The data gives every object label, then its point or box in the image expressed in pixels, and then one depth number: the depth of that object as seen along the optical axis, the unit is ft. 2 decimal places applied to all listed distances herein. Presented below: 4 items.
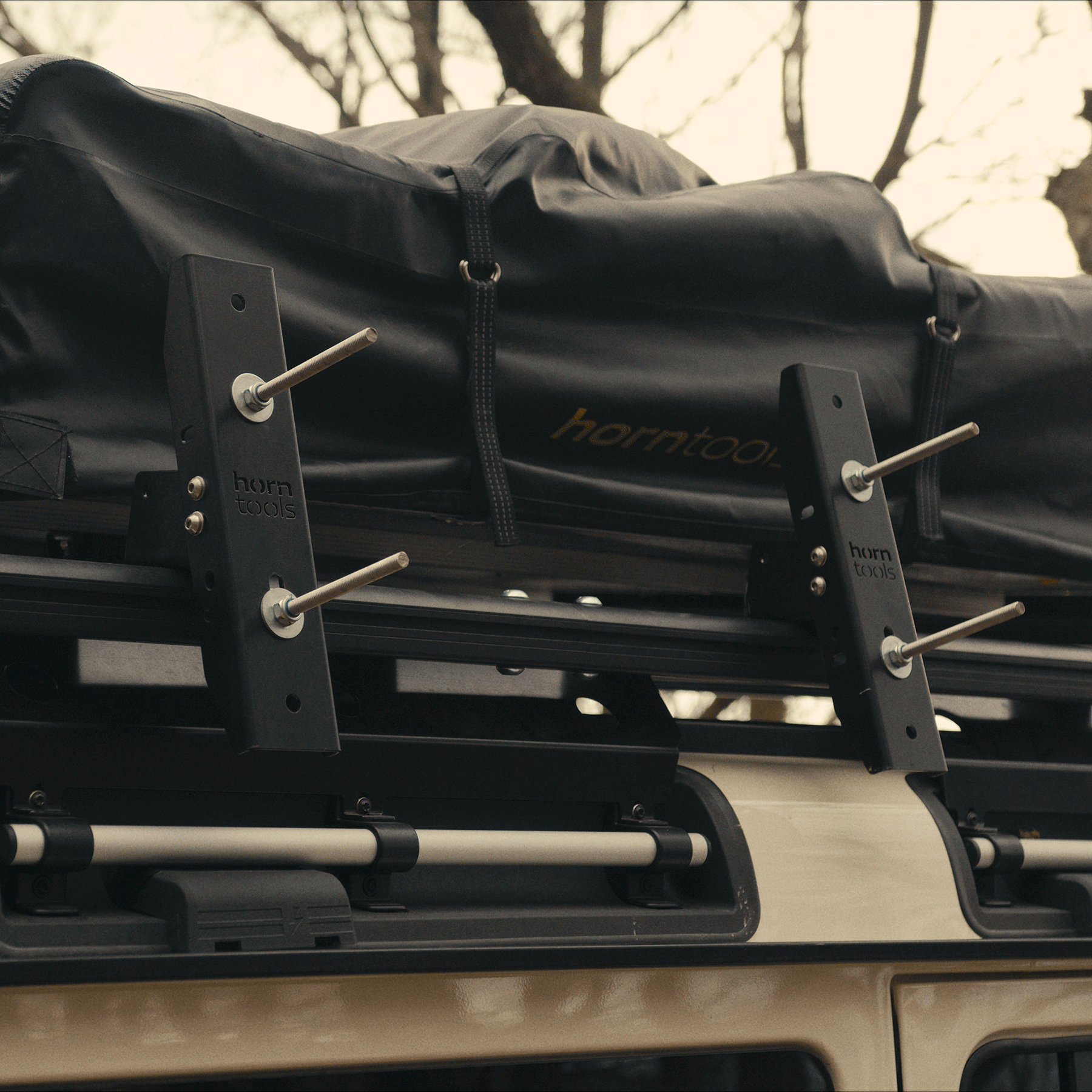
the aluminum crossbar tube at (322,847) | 5.93
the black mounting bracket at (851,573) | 6.77
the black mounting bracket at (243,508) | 6.02
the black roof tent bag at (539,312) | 6.29
